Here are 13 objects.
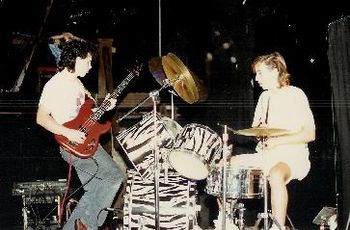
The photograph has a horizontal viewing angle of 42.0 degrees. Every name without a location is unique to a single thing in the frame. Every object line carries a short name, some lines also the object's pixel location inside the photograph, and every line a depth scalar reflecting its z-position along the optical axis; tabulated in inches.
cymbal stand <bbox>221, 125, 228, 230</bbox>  167.9
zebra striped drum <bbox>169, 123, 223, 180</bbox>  182.9
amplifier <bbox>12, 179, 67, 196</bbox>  243.4
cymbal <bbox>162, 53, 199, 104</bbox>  190.9
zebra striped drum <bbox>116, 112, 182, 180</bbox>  192.4
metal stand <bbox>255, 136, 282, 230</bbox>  167.6
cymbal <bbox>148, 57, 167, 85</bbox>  204.5
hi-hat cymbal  164.7
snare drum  182.5
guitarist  183.0
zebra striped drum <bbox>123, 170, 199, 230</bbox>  196.7
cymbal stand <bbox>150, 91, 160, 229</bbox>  177.3
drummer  182.7
